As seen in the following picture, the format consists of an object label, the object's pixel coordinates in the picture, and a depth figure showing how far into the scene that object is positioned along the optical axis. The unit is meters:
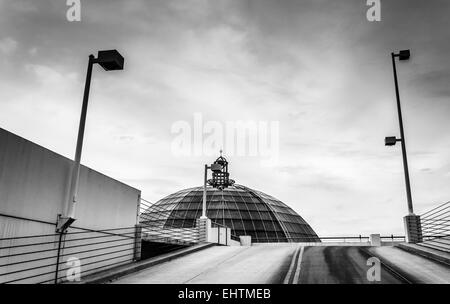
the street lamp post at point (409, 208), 19.39
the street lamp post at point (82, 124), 10.90
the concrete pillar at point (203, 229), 23.58
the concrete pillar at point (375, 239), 30.61
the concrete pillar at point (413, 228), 19.28
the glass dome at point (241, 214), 46.22
